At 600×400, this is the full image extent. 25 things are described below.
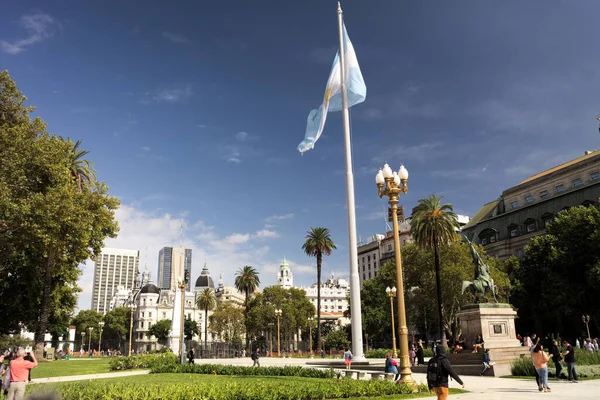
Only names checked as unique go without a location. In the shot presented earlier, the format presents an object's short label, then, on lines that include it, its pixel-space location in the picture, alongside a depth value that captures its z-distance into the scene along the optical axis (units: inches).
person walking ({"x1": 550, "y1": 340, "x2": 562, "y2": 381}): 719.1
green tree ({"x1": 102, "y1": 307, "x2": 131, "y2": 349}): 4854.8
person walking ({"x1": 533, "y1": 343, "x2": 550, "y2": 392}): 582.6
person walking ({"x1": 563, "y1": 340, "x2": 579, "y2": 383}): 696.9
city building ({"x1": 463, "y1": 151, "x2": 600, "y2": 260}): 2423.2
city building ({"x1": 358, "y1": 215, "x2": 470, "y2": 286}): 4224.9
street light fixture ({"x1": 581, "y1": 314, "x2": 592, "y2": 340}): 1739.7
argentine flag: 944.9
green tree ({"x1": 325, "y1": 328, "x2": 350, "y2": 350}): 3686.0
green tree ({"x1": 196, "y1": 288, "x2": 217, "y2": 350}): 3676.2
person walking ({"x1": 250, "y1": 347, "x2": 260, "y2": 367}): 1343.6
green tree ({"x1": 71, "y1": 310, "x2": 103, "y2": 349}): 4937.7
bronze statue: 1008.0
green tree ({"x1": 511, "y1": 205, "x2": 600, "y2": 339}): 1740.9
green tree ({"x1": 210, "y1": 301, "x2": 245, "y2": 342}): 3799.2
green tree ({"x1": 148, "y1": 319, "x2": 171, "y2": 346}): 4853.8
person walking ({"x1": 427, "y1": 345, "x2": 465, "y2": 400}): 389.7
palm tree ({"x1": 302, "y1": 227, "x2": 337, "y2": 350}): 2529.5
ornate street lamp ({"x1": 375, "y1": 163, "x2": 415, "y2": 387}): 569.6
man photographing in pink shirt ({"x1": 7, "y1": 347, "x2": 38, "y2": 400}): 451.0
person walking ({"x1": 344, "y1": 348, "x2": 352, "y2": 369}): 967.6
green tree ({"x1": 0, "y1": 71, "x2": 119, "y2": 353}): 995.3
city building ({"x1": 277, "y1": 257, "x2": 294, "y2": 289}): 7568.9
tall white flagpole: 811.4
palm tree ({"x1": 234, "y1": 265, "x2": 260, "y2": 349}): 3304.6
